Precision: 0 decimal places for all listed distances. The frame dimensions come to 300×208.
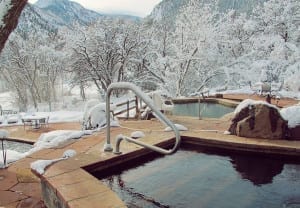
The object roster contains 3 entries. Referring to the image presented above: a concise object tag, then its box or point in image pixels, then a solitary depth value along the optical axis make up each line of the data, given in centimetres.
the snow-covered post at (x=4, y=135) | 361
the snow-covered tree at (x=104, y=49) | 1812
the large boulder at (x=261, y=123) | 433
